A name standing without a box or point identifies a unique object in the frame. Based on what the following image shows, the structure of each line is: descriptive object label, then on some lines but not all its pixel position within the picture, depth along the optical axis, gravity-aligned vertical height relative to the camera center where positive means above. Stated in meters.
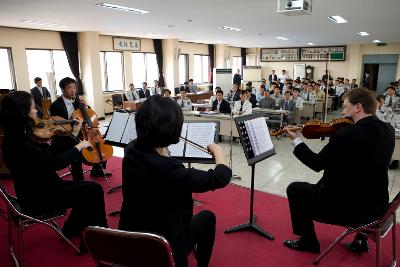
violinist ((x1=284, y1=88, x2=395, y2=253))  1.93 -0.57
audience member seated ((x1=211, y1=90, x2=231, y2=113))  7.08 -0.62
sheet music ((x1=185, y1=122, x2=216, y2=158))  2.49 -0.47
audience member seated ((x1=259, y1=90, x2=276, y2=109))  8.01 -0.63
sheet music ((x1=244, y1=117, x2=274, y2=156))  2.36 -0.46
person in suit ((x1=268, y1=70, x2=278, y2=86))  15.70 +0.04
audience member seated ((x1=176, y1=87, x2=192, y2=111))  7.63 -0.59
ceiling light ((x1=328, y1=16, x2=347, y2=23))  6.39 +1.27
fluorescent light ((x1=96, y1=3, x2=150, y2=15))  5.01 +1.23
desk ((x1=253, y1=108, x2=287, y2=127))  7.17 -0.82
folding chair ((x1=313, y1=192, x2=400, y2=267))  1.92 -0.98
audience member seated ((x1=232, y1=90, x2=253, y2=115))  6.72 -0.61
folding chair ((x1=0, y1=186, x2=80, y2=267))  2.03 -0.97
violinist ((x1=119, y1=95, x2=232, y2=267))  1.29 -0.44
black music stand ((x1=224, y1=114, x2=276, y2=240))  2.28 -0.52
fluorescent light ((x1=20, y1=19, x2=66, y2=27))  6.68 +1.28
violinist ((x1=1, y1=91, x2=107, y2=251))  2.03 -0.58
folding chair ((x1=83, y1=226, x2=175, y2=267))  1.21 -0.69
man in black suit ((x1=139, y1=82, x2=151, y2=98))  10.26 -0.41
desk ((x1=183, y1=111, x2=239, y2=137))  6.22 -0.84
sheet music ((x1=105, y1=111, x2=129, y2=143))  3.06 -0.48
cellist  3.42 -0.35
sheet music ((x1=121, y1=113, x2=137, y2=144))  2.98 -0.52
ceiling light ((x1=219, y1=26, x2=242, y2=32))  8.11 +1.37
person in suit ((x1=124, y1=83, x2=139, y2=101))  9.75 -0.49
